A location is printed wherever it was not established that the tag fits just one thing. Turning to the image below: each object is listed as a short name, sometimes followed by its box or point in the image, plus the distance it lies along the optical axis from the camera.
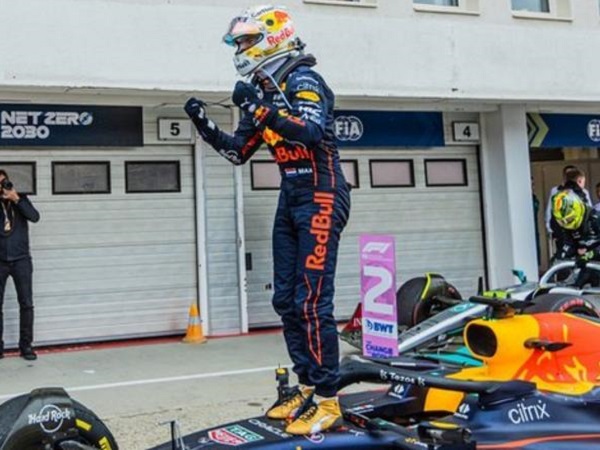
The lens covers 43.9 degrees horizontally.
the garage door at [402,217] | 10.07
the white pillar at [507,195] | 11.26
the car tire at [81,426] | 2.87
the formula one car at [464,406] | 2.93
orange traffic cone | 9.09
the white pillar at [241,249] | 9.70
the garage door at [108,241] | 8.91
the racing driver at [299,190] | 3.22
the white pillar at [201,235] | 9.55
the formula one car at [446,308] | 5.64
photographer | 8.09
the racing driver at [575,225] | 8.77
